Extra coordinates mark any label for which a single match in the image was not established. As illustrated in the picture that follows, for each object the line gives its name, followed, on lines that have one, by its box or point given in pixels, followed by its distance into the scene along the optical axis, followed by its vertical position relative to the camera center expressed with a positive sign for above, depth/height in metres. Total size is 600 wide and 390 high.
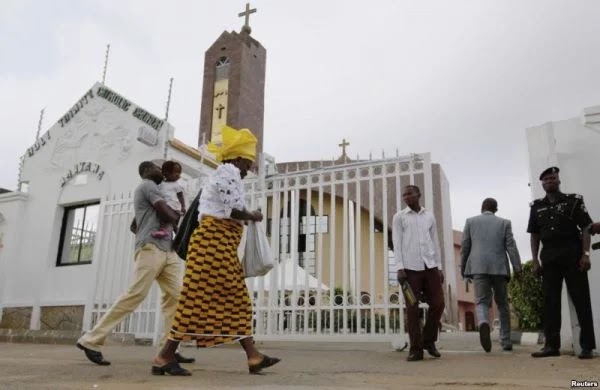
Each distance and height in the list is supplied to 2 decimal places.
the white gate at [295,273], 6.04 +0.67
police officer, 4.18 +0.56
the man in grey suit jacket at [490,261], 5.16 +0.64
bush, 6.65 +0.35
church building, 6.27 +1.45
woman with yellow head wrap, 3.21 +0.24
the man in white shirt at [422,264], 4.56 +0.53
